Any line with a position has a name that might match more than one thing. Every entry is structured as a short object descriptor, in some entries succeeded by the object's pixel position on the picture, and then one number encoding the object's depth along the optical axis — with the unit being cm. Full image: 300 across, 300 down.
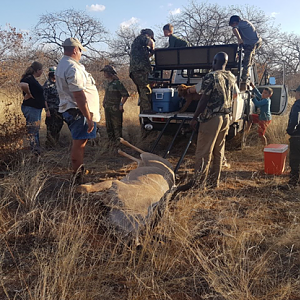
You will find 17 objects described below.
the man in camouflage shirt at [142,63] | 620
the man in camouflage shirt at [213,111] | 410
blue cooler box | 604
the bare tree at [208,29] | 1844
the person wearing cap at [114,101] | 702
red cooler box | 498
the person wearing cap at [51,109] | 693
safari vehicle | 579
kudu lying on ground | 270
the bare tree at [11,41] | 1204
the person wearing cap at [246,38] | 666
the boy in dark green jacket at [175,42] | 756
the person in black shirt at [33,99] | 569
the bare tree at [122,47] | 2531
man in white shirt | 375
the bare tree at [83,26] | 2585
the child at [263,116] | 663
